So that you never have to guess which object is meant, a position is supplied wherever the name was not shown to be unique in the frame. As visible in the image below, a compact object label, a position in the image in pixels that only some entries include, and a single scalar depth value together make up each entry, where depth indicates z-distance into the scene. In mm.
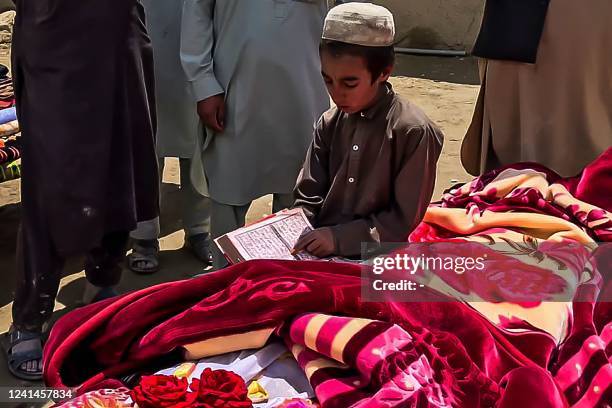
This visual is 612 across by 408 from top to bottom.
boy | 2445
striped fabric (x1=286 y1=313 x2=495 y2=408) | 1757
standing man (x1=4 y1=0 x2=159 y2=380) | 2791
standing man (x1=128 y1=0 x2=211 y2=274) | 3621
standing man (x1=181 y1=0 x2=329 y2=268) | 2990
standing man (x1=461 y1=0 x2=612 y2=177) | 3238
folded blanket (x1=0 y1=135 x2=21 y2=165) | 3822
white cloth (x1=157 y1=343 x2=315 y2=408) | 1890
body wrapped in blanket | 1804
